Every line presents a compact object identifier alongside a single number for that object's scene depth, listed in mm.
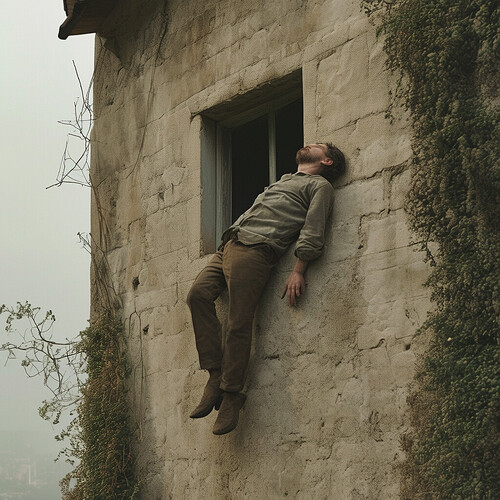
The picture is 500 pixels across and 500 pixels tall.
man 5551
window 6461
